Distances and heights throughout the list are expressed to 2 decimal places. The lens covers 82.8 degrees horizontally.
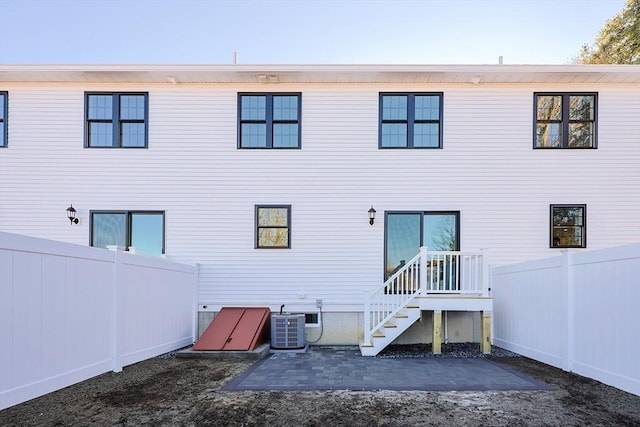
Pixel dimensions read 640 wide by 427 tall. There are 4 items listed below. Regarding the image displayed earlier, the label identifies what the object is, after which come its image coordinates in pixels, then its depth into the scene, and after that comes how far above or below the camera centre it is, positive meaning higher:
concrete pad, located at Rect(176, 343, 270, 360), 6.30 -2.44
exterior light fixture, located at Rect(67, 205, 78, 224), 7.58 -0.04
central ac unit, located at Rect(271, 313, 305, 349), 7.00 -2.25
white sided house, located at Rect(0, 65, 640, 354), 7.63 +0.93
